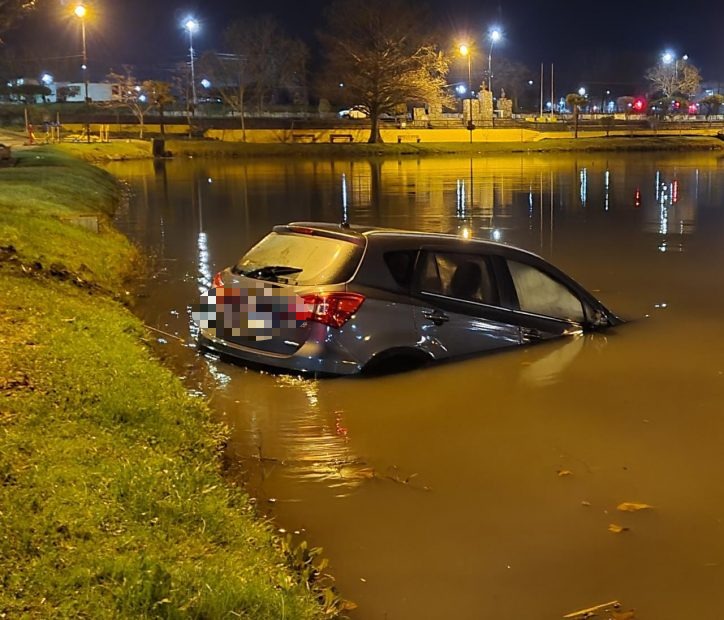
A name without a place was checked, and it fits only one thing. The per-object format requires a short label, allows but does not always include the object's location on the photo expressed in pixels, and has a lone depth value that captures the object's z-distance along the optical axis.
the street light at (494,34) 80.75
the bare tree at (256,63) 90.75
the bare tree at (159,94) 75.00
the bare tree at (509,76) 129.00
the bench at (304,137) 75.12
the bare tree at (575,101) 84.19
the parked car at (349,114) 96.14
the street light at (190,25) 74.81
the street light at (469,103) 76.31
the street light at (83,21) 41.02
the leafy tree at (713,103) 111.38
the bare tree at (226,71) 88.12
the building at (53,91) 91.88
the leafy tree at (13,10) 18.55
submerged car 7.12
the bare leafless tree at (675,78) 124.69
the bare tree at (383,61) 72.19
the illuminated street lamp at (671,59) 125.95
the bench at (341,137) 76.75
